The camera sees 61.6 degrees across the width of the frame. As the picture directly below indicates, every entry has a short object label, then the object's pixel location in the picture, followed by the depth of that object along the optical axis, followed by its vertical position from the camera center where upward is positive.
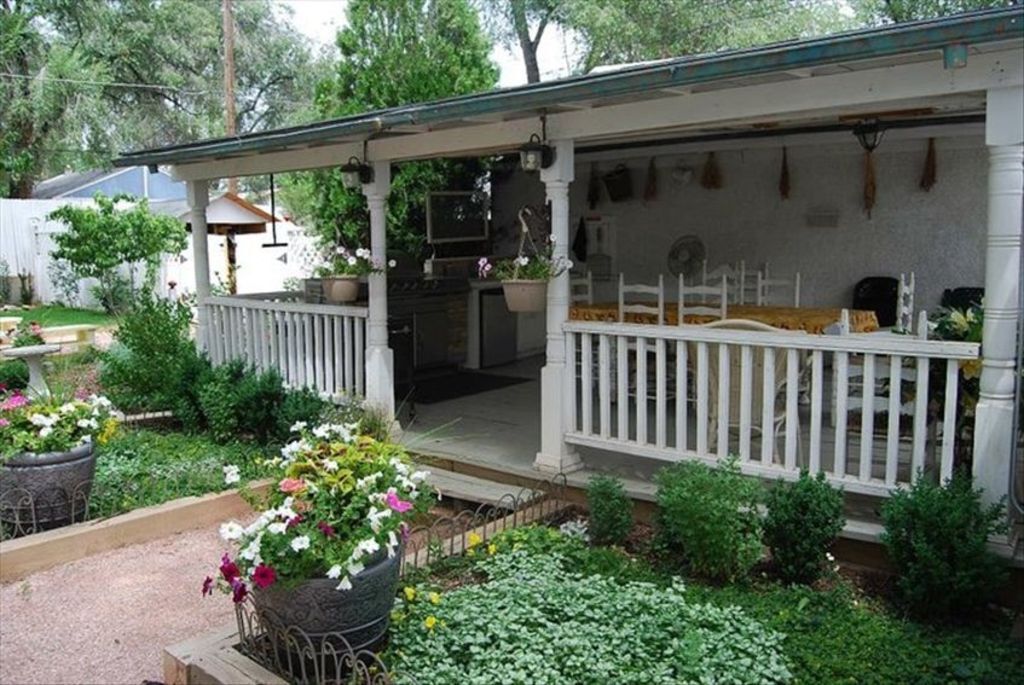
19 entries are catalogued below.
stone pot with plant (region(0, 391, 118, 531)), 4.82 -1.13
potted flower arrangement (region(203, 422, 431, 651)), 3.09 -1.06
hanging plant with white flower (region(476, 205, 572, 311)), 5.29 -0.13
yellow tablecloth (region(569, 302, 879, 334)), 5.65 -0.44
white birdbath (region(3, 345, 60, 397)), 6.19 -0.75
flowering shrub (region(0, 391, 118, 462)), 4.86 -0.95
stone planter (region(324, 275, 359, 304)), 6.76 -0.24
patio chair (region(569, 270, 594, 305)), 7.51 -0.35
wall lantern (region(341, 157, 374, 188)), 6.40 +0.63
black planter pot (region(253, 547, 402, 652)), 3.12 -1.28
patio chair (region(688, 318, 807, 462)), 5.06 -0.79
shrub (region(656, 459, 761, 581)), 3.90 -1.22
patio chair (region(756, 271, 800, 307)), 6.98 -0.31
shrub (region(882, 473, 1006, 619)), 3.49 -1.22
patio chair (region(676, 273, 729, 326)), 6.10 -0.39
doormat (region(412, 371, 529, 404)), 7.91 -1.26
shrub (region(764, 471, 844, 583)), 3.89 -1.24
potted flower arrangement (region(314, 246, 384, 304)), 6.58 -0.12
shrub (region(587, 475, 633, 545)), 4.45 -1.32
